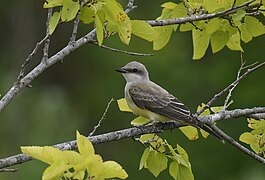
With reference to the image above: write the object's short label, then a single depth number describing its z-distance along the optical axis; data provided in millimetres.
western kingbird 10148
